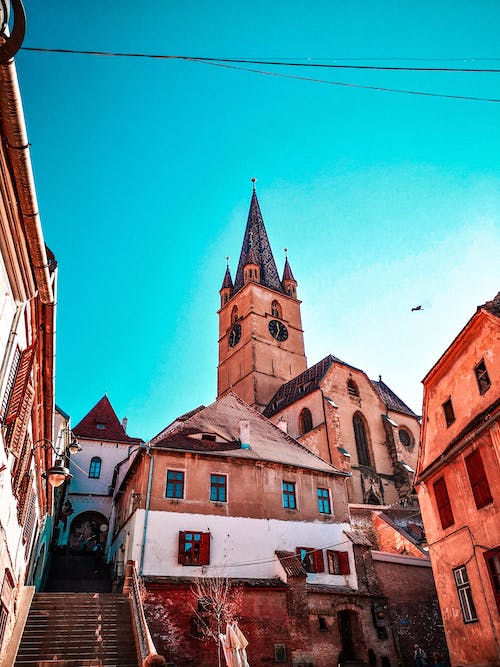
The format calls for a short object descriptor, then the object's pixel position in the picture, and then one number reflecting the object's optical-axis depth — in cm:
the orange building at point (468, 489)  1269
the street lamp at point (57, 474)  1020
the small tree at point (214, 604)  1761
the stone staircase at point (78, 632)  1353
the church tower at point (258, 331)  5053
